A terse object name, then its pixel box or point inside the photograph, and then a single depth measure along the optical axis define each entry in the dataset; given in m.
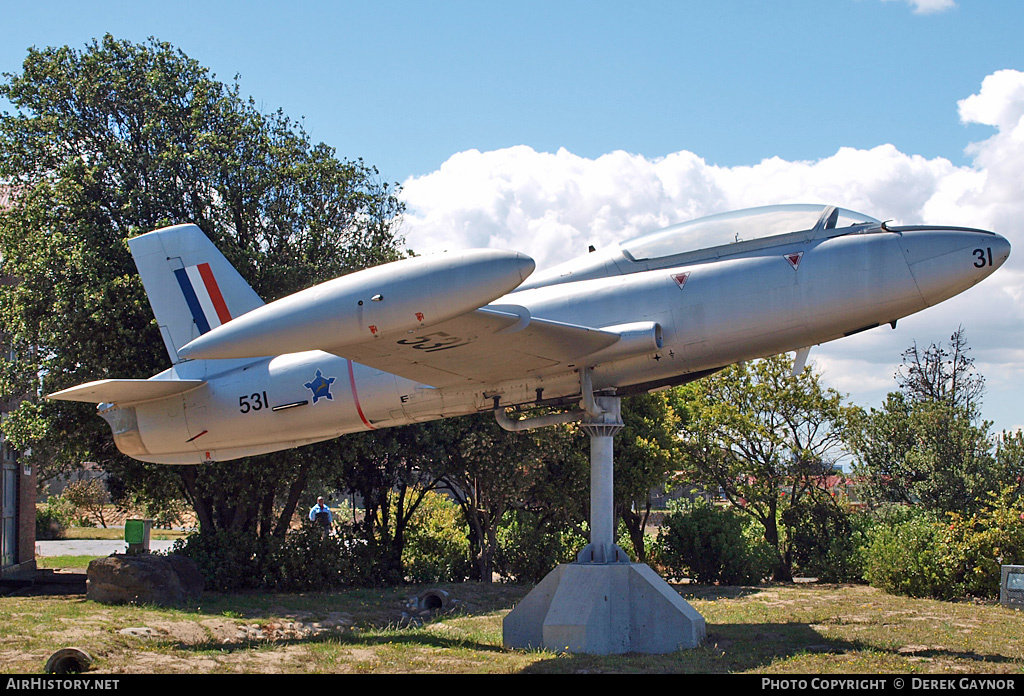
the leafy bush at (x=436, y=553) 22.28
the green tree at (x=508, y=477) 20.39
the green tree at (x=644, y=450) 22.73
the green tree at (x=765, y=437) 24.48
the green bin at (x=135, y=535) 17.88
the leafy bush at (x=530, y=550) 22.42
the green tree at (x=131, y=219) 17.81
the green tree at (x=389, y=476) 19.47
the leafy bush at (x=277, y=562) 18.86
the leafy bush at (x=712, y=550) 22.02
